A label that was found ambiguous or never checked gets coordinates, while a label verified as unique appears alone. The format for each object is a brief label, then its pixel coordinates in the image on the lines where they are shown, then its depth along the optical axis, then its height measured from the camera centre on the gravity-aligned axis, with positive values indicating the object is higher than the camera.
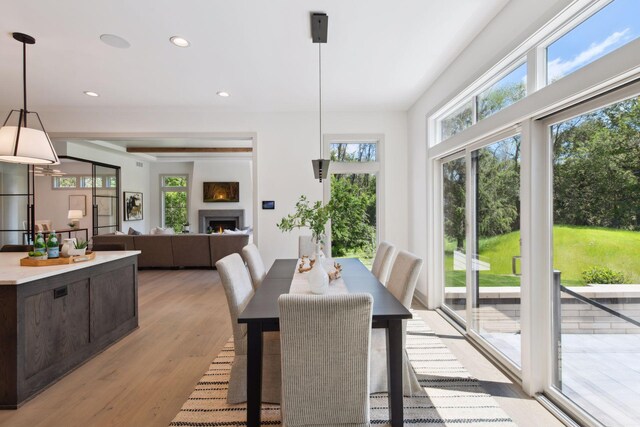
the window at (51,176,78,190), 8.40 +0.83
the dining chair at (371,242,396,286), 2.75 -0.44
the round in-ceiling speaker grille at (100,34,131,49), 2.77 +1.54
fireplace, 9.73 -0.13
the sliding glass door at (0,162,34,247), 6.34 +0.22
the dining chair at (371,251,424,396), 2.01 -0.85
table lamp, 7.69 -0.09
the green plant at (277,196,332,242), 2.14 -0.04
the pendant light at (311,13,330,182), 2.50 +1.51
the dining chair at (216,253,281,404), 1.95 -0.88
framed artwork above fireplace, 9.76 +0.64
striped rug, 1.90 -1.24
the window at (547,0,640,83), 1.56 +0.96
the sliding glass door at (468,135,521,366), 2.50 -0.28
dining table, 1.59 -0.64
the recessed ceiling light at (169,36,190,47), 2.82 +1.54
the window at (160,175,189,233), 10.17 +0.41
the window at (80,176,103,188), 8.30 +0.83
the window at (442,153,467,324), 3.42 -0.24
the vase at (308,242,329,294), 2.02 -0.42
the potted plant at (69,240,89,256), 2.78 -0.30
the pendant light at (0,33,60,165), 2.61 +0.58
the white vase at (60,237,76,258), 2.71 -0.28
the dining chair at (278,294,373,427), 1.39 -0.66
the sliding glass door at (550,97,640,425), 1.59 -0.26
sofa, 6.52 -0.70
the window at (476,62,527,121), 2.38 +0.98
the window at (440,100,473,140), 3.24 +1.02
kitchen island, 2.04 -0.79
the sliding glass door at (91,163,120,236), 8.20 +0.39
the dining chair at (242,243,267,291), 2.73 -0.46
